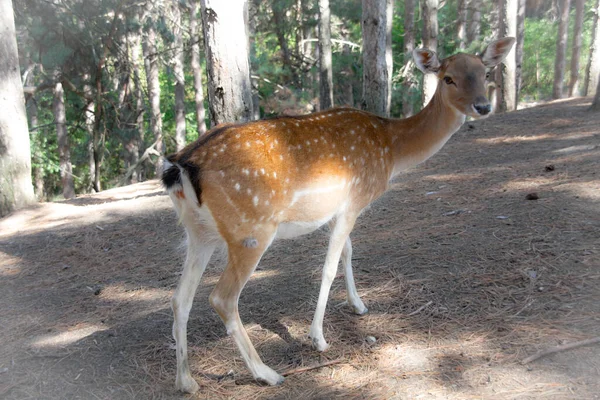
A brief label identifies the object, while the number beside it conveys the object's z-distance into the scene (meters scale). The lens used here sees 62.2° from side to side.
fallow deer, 3.52
